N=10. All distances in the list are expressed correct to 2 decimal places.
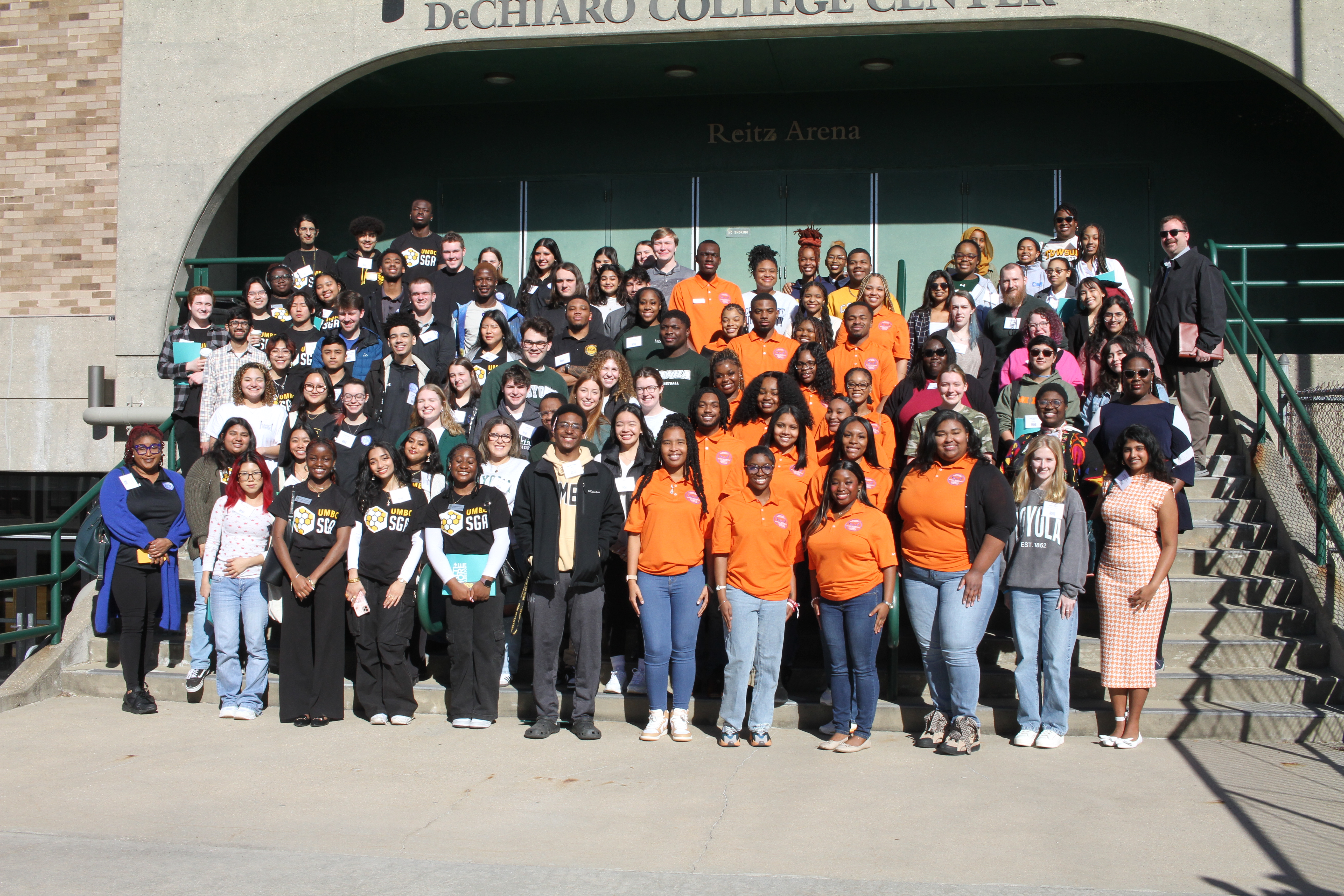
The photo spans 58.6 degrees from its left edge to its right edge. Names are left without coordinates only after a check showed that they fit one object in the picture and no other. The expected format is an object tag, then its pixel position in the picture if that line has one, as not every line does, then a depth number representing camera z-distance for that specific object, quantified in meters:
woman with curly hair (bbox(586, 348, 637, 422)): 8.24
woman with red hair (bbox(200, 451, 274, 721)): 7.57
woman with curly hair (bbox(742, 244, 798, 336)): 9.20
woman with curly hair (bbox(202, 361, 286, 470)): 8.52
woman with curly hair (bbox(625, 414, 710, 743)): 6.90
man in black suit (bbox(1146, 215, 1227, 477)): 8.97
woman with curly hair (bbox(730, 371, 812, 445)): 7.53
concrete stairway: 6.92
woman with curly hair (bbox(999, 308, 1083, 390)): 8.23
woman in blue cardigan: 7.86
